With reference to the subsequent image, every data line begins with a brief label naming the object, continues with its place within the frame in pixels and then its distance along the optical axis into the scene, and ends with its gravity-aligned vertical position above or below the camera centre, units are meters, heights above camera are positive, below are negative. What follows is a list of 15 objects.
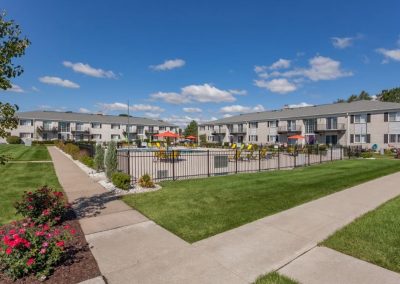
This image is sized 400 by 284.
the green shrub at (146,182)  11.05 -1.86
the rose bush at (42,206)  6.46 -1.73
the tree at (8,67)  5.27 +1.57
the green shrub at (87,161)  17.43 -1.52
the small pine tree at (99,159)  15.76 -1.18
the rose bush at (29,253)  3.98 -1.87
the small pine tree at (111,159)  12.73 -0.98
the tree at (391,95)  67.78 +11.89
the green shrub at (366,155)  28.39 -1.89
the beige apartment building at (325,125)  36.44 +2.53
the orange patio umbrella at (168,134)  30.40 +0.69
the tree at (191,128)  102.37 +4.58
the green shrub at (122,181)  10.73 -1.75
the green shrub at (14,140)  50.12 +0.12
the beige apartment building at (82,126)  57.75 +3.58
